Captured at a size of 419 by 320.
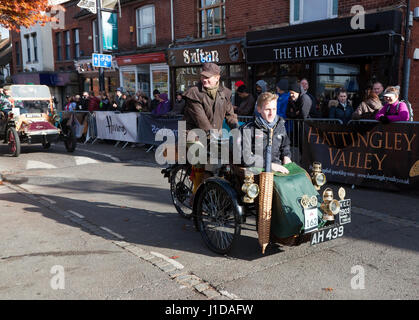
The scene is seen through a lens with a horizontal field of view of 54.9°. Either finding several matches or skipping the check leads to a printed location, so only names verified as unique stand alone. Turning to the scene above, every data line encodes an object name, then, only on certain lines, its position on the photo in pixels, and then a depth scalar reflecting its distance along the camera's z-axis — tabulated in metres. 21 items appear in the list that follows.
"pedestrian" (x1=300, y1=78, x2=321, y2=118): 8.91
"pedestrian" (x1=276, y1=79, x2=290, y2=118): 9.14
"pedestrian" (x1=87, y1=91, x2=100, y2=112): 16.56
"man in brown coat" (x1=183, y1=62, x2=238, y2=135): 4.95
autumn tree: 13.00
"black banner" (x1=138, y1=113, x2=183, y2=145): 12.12
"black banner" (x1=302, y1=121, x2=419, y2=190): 6.95
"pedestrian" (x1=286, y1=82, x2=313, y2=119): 8.58
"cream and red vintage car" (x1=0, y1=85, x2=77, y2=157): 12.43
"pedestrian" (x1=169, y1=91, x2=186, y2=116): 12.54
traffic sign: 15.30
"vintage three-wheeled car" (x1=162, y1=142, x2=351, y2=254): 3.94
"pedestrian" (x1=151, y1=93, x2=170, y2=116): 13.30
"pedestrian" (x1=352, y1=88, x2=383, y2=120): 7.83
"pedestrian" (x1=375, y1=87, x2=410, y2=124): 7.06
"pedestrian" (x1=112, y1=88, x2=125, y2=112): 15.67
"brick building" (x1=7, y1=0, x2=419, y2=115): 10.66
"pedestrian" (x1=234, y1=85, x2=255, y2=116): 10.20
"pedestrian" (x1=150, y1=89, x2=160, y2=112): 14.49
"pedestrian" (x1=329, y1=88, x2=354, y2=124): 8.55
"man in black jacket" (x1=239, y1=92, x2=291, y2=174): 4.31
